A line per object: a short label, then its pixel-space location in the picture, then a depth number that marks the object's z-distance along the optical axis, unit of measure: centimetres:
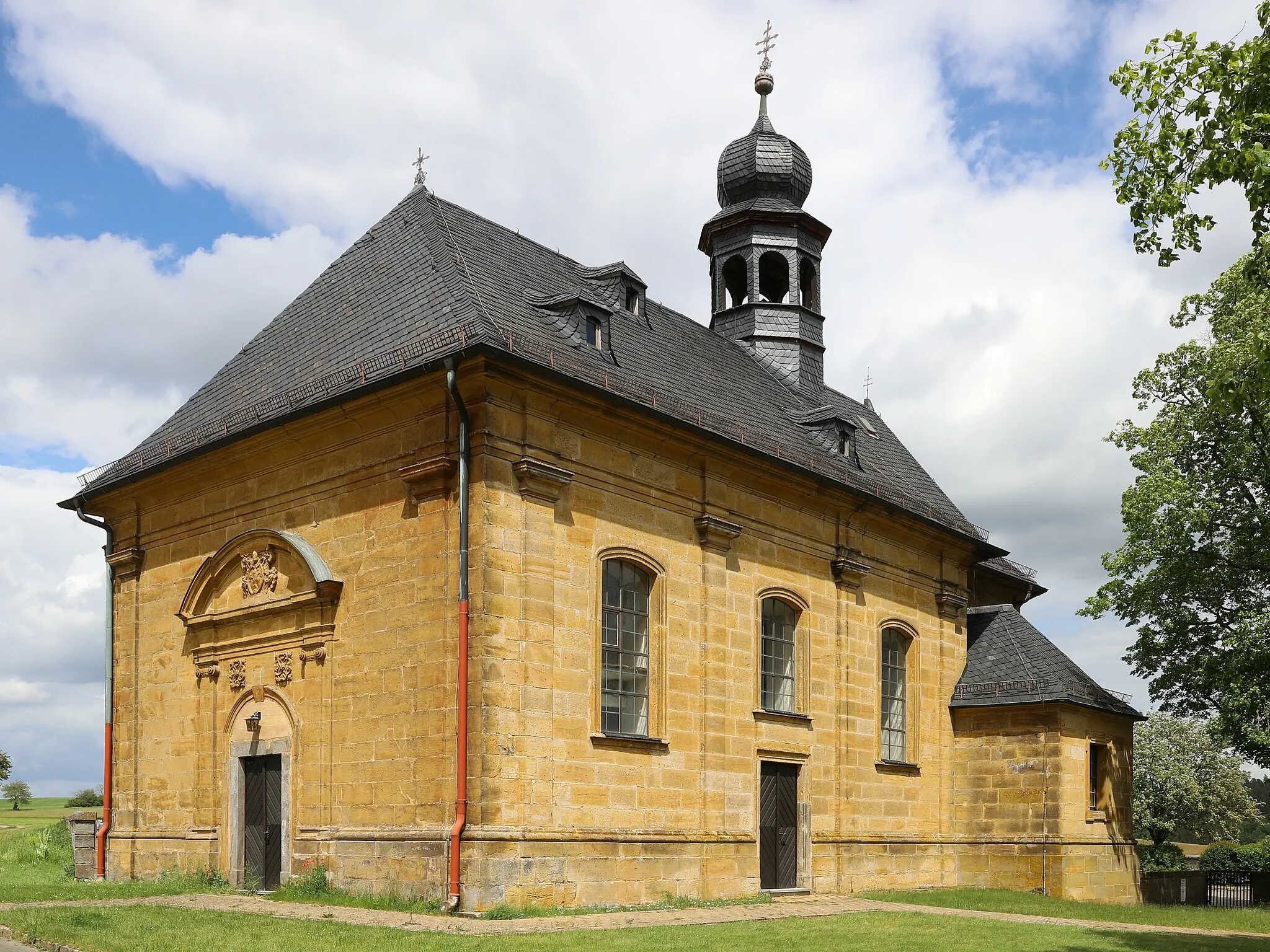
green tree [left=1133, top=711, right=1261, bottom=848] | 5197
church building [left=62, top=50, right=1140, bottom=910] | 1631
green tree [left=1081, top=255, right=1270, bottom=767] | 2453
